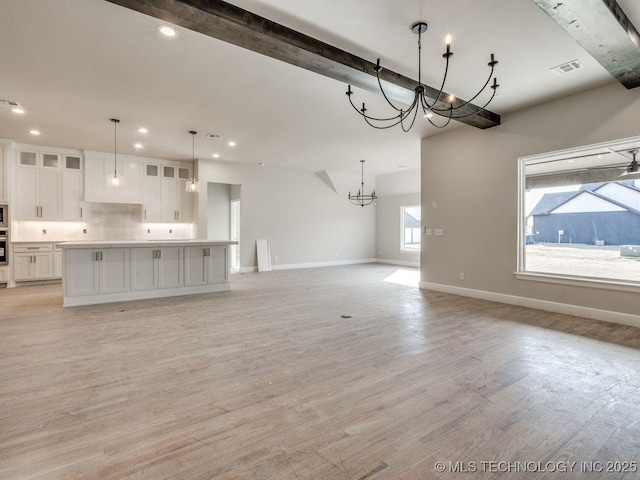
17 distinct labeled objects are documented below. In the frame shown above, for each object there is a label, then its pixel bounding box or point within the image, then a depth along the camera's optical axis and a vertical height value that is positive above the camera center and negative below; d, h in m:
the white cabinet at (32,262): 6.52 -0.54
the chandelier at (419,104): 2.81 +1.92
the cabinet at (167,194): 7.92 +1.13
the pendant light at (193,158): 5.96 +2.01
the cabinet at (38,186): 6.63 +1.12
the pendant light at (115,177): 5.28 +1.07
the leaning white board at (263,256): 8.90 -0.55
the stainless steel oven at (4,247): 6.40 -0.21
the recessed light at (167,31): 2.86 +1.95
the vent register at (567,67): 3.50 +1.97
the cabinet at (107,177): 7.22 +1.44
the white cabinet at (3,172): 6.32 +1.33
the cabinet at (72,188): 7.03 +1.13
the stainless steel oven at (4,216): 6.40 +0.43
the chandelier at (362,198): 10.54 +1.33
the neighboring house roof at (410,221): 10.20 +0.54
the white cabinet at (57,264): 6.86 -0.60
